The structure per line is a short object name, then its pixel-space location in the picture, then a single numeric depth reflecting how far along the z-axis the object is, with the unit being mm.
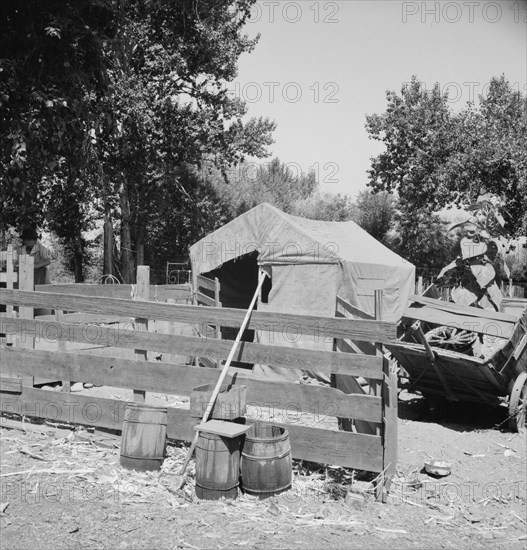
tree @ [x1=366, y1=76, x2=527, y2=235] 29344
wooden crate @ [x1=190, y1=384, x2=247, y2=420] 4695
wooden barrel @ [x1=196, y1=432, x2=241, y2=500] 4461
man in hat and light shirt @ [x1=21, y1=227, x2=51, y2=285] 9094
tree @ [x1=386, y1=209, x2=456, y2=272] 38062
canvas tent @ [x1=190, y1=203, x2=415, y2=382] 11055
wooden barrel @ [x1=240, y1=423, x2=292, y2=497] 4520
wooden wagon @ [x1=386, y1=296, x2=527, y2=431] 7590
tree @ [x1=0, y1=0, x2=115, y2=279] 10125
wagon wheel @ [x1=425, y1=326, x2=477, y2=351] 8305
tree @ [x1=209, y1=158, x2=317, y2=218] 40438
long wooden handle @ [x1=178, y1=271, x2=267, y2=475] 4766
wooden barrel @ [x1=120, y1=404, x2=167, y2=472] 4930
